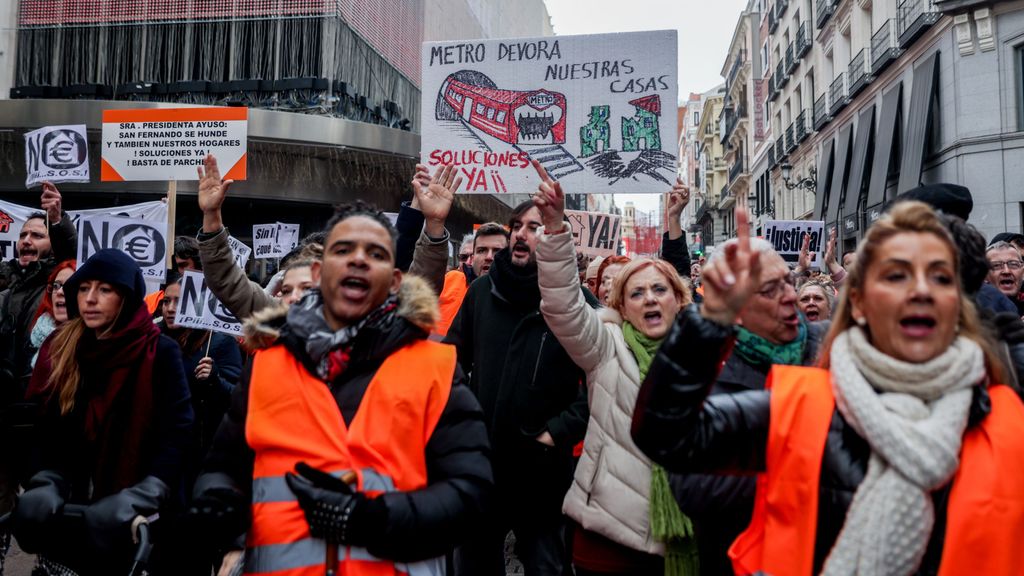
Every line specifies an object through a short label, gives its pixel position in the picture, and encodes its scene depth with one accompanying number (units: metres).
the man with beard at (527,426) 3.32
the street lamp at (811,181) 26.91
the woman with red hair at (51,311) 4.52
